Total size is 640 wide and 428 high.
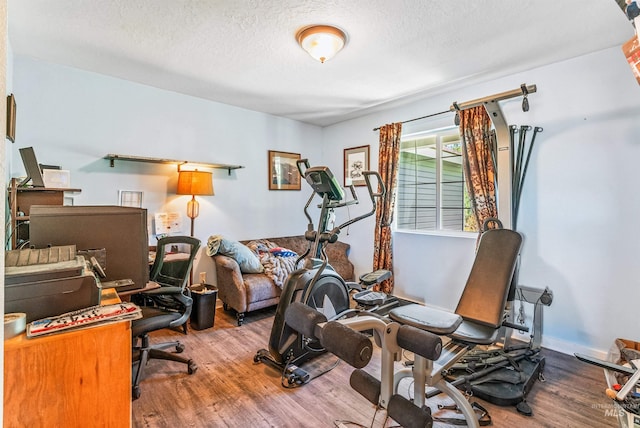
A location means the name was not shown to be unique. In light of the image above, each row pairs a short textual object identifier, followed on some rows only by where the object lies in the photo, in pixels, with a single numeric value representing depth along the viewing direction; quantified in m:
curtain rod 2.32
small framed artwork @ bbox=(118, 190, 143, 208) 3.36
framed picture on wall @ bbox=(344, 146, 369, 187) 4.54
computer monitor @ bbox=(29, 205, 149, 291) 1.64
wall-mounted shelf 3.19
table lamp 3.51
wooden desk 1.02
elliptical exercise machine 2.42
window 3.70
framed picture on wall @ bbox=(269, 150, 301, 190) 4.60
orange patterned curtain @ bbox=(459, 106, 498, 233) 3.13
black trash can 3.19
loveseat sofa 3.32
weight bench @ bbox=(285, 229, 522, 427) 1.32
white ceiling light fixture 2.28
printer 1.18
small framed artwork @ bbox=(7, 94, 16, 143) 2.23
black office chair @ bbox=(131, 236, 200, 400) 2.21
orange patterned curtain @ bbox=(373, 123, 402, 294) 3.99
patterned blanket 3.63
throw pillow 3.52
